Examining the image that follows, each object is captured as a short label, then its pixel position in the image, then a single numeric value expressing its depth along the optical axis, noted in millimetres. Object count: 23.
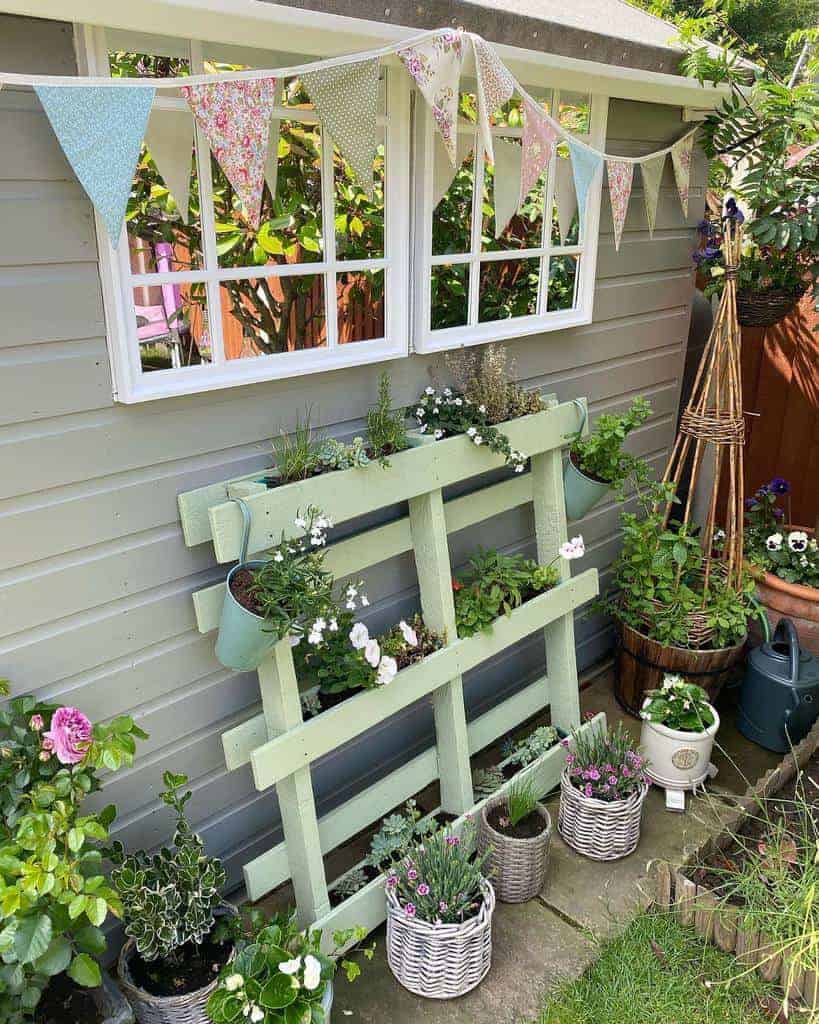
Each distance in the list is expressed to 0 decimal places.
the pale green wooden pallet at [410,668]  2176
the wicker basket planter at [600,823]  2748
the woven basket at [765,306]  3602
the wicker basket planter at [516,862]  2549
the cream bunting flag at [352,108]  1817
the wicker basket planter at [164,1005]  2006
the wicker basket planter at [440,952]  2234
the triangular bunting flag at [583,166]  2590
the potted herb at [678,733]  3051
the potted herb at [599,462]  2994
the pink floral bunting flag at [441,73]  2035
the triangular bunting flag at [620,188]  2859
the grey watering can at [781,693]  3275
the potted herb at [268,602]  2016
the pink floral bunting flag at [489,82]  2146
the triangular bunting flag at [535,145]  2346
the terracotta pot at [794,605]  3604
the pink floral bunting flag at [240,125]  1638
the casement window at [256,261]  1953
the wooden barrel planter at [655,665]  3314
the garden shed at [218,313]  1806
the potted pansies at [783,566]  3621
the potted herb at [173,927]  1995
